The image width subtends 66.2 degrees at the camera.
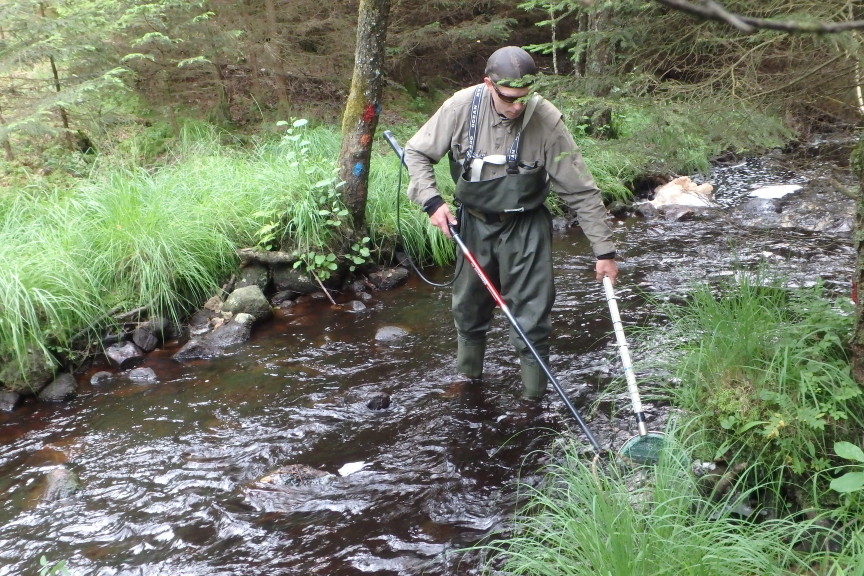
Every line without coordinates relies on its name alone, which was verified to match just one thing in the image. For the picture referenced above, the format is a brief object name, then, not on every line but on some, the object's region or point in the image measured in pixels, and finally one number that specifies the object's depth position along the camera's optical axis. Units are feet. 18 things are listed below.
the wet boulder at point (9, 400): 16.43
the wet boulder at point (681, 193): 31.68
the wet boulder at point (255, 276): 22.43
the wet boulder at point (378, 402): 15.26
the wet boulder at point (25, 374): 16.78
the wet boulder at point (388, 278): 23.86
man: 12.89
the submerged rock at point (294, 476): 12.64
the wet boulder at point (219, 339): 19.12
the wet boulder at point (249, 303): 20.72
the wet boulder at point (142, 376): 17.80
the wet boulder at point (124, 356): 18.62
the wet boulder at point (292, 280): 22.94
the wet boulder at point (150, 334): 19.35
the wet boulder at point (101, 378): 17.84
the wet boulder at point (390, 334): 19.33
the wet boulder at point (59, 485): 12.64
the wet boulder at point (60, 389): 16.89
